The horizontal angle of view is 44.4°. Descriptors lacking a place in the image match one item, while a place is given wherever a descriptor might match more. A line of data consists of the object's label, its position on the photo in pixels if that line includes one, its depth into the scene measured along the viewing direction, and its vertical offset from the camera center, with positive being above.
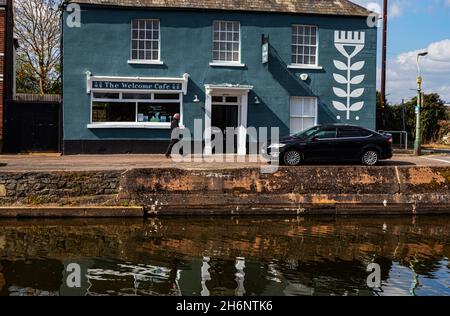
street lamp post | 24.66 +0.84
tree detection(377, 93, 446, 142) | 38.59 +1.82
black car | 18.67 -0.24
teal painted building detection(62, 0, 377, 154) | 23.33 +2.99
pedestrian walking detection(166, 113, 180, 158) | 21.33 +0.22
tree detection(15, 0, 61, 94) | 37.56 +6.59
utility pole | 31.27 +4.47
